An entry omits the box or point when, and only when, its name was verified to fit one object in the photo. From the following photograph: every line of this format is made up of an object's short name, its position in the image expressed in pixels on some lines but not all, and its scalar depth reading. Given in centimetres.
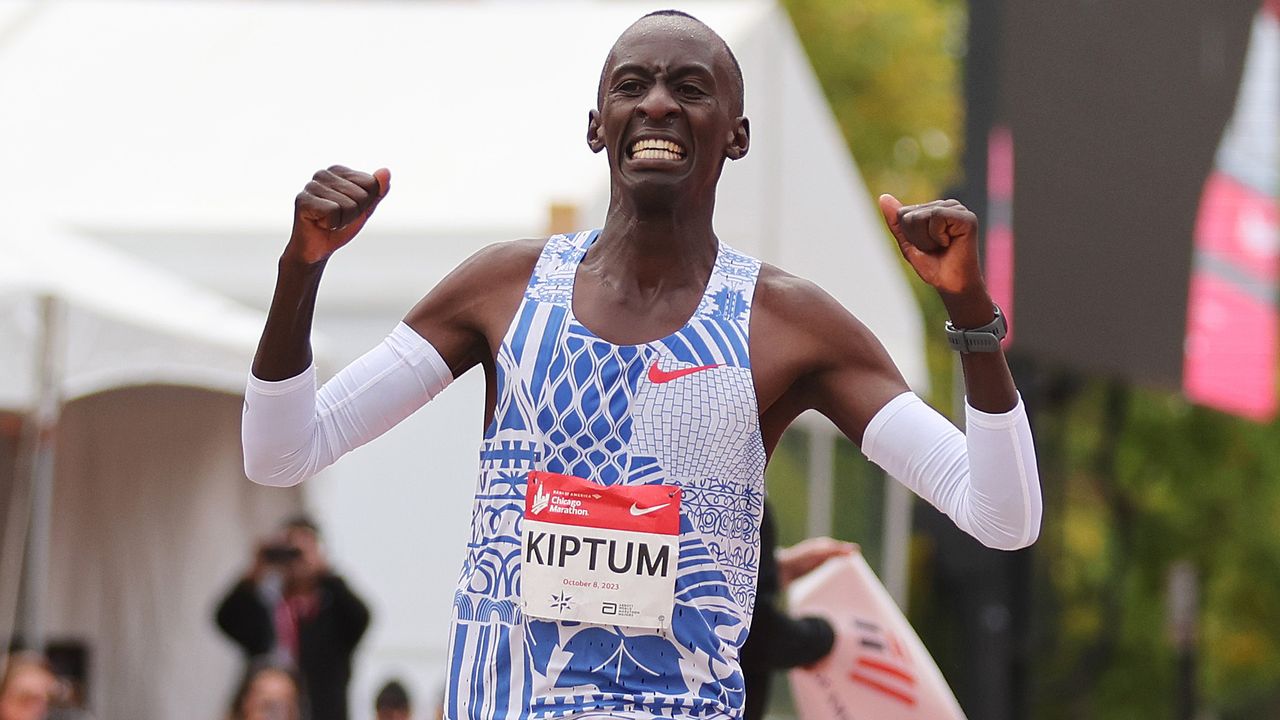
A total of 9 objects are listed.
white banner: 958
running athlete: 532
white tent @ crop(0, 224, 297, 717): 1636
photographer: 1678
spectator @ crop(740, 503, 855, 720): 1023
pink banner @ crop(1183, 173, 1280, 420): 2477
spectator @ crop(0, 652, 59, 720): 1409
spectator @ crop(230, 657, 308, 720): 1495
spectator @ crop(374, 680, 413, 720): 1548
